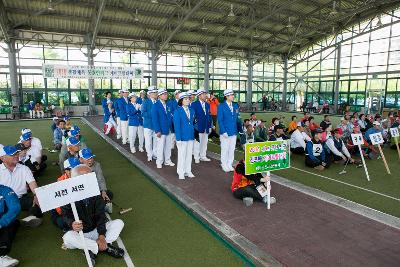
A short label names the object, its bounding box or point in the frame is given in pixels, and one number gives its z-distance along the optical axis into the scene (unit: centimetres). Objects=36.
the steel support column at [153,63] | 2625
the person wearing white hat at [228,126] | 707
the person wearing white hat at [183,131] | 668
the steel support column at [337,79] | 2865
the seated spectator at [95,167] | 451
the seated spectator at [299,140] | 948
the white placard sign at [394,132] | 871
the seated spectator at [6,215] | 344
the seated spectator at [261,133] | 1019
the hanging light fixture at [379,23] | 2277
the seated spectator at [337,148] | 811
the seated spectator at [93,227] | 355
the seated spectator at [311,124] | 1115
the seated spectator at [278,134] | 873
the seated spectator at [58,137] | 927
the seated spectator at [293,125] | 1123
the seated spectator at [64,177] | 400
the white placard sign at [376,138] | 748
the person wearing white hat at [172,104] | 846
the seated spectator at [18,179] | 426
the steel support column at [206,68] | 2900
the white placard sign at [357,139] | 706
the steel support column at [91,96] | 2493
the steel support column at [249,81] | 3167
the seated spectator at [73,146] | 526
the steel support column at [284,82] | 3416
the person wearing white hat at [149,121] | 818
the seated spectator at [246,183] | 520
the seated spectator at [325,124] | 932
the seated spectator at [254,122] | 1074
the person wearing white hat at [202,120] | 812
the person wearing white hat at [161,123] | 745
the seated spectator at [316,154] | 787
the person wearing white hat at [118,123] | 1150
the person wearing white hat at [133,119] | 979
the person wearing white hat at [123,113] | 1088
